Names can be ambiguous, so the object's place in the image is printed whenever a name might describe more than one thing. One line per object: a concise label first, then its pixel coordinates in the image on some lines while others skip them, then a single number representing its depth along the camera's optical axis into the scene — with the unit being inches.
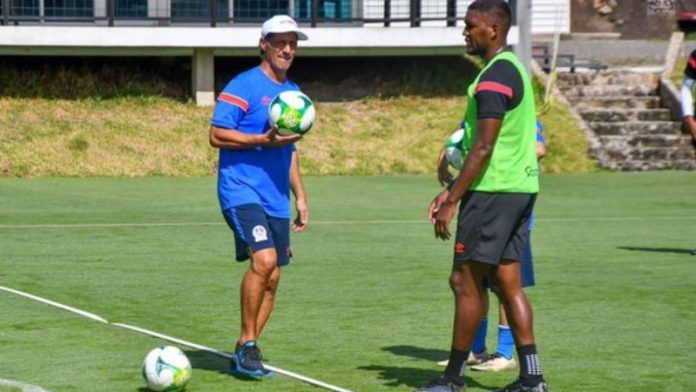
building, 2346.4
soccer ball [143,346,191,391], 685.4
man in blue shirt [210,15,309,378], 750.0
